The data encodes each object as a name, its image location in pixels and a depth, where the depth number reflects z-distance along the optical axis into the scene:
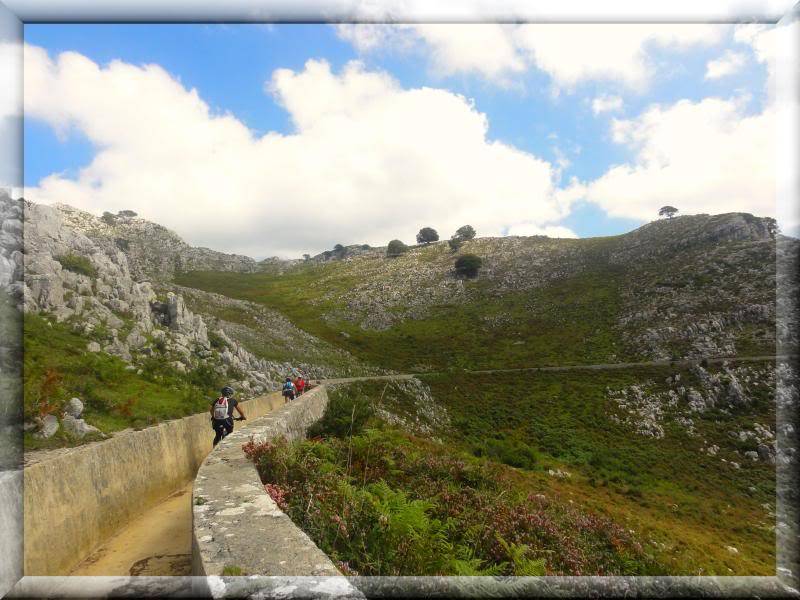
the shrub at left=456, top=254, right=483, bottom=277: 117.69
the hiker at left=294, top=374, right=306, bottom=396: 25.56
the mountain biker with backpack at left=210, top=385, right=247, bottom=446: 12.52
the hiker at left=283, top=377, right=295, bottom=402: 22.99
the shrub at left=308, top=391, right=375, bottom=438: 15.27
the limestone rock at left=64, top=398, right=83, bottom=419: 12.47
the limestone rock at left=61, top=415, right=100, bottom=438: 11.61
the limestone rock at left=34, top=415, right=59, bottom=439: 10.98
